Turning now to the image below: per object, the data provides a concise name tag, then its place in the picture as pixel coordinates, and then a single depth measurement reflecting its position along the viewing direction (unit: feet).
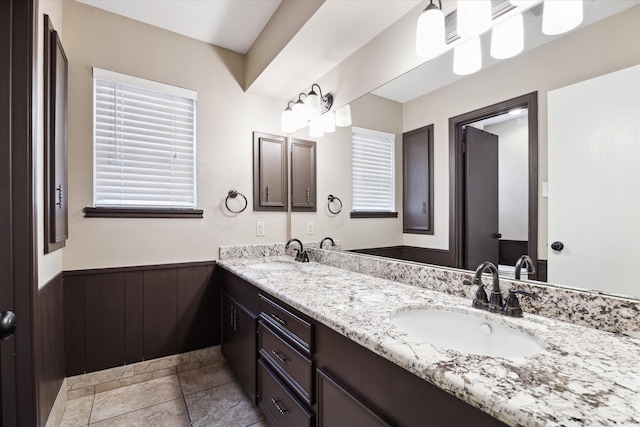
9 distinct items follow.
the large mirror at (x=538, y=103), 2.80
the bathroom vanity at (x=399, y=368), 1.84
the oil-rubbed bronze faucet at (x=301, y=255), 7.57
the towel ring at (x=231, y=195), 8.05
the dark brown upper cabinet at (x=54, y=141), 4.91
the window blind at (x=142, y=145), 6.66
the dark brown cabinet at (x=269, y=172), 8.50
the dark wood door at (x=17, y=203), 3.80
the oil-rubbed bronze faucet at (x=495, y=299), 3.28
